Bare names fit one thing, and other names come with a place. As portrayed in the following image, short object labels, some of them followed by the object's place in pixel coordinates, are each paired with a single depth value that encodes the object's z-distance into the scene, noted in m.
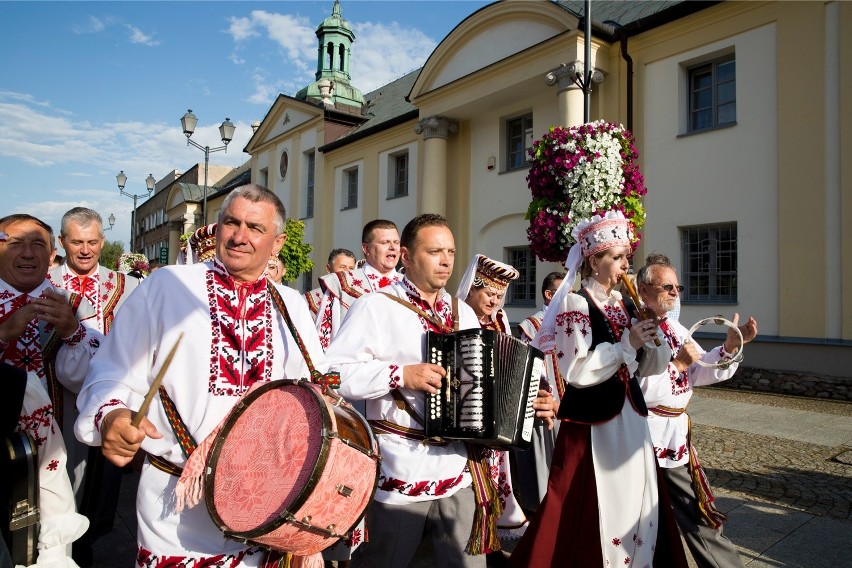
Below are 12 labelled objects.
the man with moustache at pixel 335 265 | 6.46
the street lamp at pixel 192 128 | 19.33
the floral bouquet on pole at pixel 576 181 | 7.95
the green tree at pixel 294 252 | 18.63
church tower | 28.42
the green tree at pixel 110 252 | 49.23
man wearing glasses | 3.45
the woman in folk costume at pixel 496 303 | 3.73
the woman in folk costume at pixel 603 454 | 3.09
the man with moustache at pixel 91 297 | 4.10
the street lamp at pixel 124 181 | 28.89
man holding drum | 2.07
